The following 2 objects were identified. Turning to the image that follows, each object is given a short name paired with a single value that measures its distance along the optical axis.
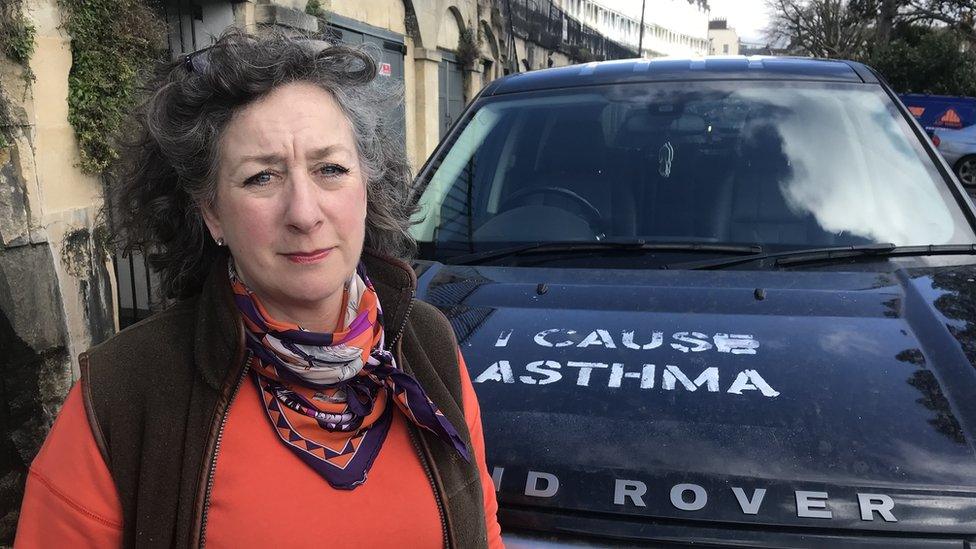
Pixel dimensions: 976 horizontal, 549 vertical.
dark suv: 1.48
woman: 1.27
